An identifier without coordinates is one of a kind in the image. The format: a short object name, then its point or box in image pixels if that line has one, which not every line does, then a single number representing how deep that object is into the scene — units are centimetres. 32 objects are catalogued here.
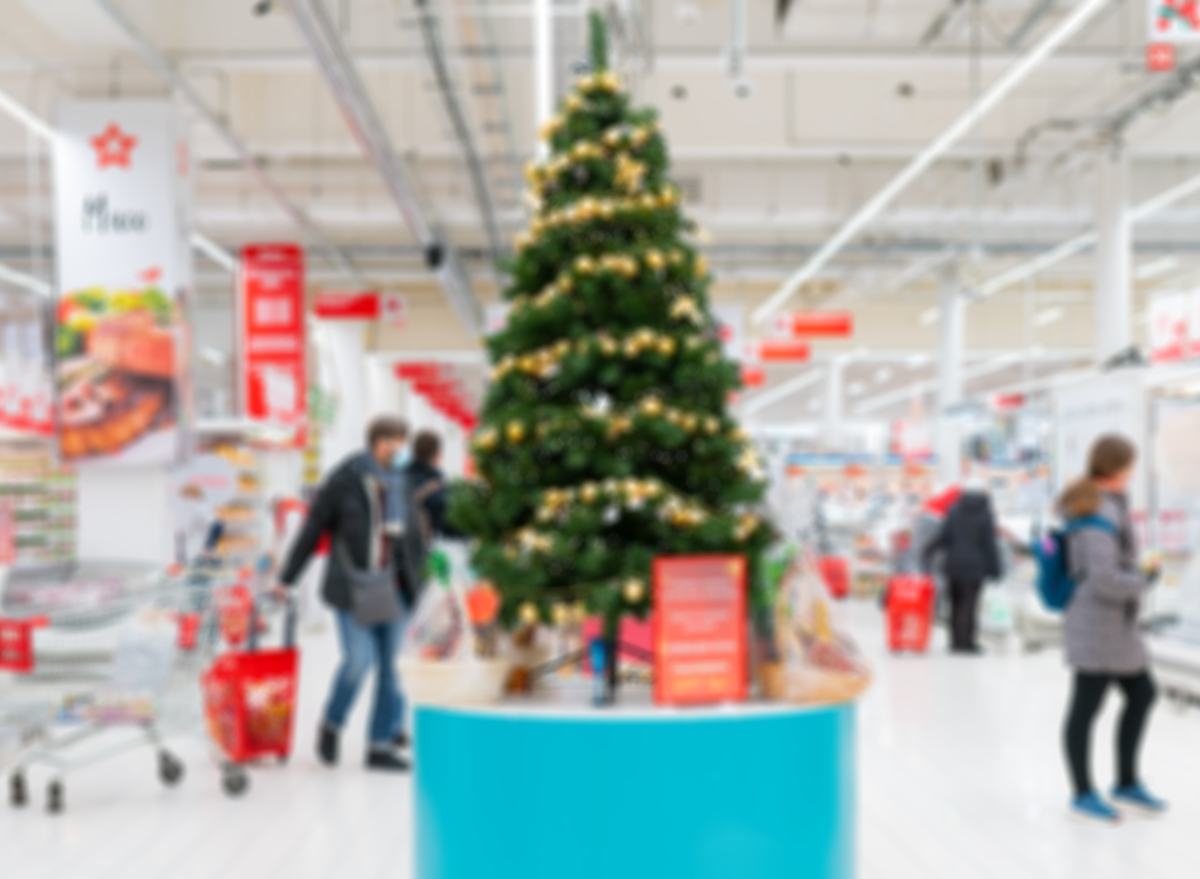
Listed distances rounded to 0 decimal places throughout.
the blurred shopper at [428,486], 640
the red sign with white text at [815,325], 1645
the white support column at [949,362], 1761
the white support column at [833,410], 2561
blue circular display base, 300
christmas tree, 335
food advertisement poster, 891
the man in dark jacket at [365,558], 584
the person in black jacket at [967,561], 1076
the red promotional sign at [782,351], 1850
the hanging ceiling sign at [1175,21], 562
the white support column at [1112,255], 1264
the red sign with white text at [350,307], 1658
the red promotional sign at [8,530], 1344
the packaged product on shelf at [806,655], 326
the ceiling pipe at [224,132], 862
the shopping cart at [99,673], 519
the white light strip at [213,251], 1593
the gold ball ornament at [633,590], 328
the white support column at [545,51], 579
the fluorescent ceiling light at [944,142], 846
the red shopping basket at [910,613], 1065
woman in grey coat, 487
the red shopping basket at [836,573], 1530
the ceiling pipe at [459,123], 843
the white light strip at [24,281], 1770
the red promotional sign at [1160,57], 797
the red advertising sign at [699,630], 316
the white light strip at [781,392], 3250
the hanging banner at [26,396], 1005
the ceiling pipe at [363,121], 746
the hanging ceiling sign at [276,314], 1410
